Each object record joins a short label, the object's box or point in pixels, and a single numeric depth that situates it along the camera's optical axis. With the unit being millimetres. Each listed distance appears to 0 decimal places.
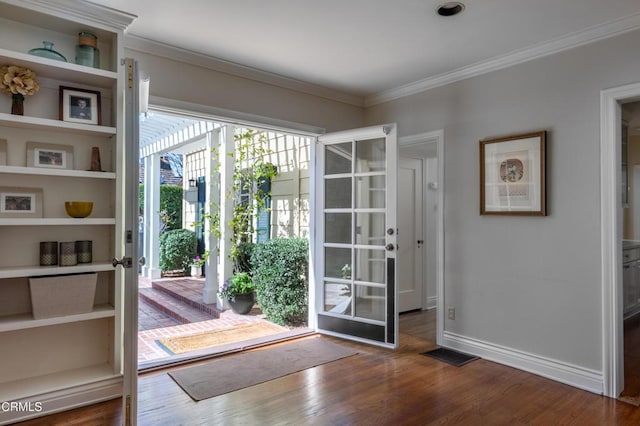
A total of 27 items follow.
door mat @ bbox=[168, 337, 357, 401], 2832
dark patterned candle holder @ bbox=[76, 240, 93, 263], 2586
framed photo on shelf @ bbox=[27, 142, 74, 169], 2506
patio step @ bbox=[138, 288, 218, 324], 5090
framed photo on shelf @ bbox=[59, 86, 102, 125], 2545
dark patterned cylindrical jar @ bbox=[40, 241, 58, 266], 2484
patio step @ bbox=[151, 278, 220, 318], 5419
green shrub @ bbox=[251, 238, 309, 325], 4668
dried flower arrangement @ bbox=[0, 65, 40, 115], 2354
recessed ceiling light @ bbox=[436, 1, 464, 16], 2460
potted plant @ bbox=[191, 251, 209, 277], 7665
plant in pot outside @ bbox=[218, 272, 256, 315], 5047
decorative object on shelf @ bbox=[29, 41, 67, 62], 2395
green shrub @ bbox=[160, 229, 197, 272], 7973
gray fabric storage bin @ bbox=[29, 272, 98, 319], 2391
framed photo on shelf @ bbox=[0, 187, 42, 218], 2418
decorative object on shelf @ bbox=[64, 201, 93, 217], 2510
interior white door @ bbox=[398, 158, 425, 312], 4961
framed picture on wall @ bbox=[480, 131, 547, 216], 3053
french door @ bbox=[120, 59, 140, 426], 1957
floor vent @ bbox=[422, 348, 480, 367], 3312
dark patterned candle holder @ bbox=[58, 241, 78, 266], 2492
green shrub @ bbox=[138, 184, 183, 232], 8820
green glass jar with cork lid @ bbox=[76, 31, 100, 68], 2547
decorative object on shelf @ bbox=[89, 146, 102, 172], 2646
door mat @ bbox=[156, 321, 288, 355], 3844
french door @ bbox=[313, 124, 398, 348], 3650
